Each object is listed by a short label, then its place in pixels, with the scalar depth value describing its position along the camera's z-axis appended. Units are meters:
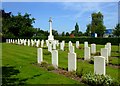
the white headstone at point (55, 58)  6.34
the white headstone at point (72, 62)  5.45
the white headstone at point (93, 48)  8.89
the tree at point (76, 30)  51.83
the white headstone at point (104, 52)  6.44
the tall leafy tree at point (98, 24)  33.22
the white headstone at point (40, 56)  7.04
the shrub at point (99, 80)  4.00
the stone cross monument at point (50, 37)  17.89
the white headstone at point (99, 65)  4.43
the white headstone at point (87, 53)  7.30
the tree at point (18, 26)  26.61
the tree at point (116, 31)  30.19
